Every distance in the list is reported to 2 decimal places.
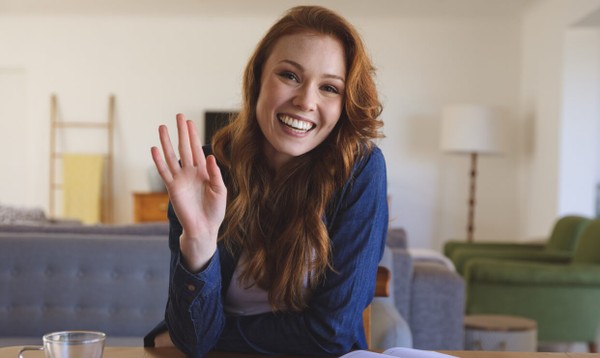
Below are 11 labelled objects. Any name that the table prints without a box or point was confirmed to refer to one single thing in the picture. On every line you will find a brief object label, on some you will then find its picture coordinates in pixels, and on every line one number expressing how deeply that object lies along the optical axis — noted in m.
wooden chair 1.53
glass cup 0.92
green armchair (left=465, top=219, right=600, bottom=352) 4.38
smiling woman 1.30
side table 3.69
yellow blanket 8.13
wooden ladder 8.29
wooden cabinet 7.88
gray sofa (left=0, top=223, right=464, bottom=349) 2.83
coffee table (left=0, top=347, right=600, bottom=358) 1.15
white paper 1.00
